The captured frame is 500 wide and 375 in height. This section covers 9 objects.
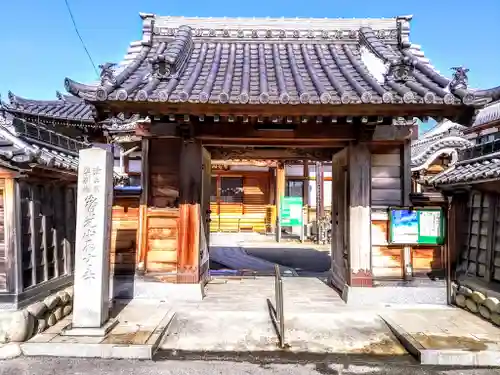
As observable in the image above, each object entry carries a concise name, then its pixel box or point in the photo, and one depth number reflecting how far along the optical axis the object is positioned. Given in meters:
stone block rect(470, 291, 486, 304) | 6.85
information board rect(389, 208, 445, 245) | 7.97
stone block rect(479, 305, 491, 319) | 6.65
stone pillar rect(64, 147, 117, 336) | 5.89
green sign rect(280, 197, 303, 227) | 20.42
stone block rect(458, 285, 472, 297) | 7.31
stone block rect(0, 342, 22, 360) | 5.38
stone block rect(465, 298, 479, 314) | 7.07
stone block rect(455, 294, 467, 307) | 7.50
